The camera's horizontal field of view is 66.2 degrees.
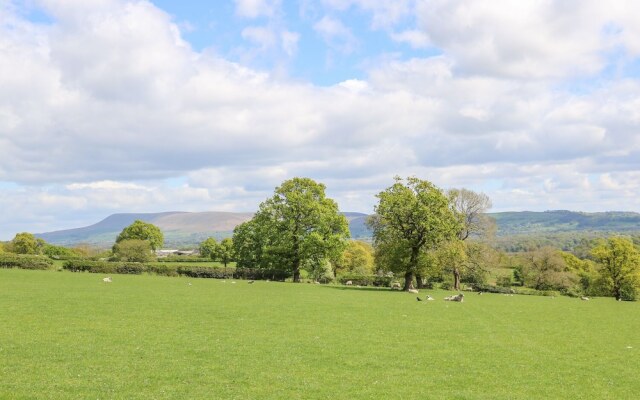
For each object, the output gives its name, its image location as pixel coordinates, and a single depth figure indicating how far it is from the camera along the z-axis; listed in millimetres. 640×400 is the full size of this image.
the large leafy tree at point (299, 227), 80375
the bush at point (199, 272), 80500
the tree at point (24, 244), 154125
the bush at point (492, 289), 79188
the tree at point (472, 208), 83125
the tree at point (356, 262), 120500
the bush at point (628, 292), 80219
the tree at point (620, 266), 81938
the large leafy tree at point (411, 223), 63222
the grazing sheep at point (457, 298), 53419
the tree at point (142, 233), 147500
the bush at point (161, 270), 79688
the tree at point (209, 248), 137125
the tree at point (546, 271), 91750
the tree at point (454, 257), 66875
